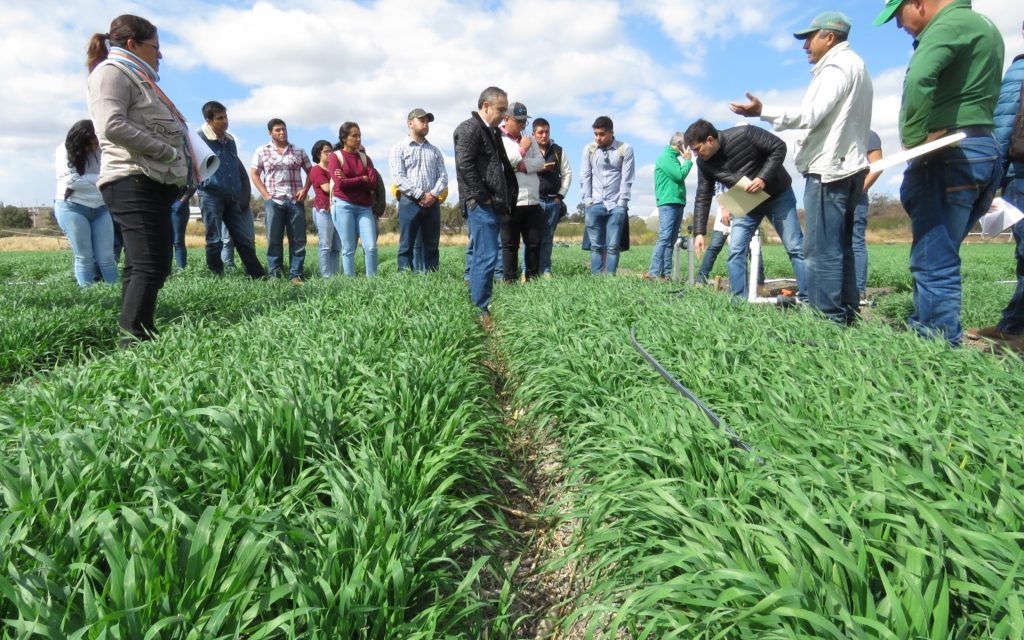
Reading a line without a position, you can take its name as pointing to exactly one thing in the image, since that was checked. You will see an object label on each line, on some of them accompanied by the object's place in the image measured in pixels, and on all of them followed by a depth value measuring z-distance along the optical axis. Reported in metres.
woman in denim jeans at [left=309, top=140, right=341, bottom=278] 7.66
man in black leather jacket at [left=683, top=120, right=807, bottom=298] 4.66
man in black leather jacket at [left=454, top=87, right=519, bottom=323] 4.95
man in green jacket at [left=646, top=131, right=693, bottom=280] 6.98
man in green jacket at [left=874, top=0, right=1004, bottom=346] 2.80
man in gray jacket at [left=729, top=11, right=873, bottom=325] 3.52
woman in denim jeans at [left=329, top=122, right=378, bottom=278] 6.93
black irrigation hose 1.62
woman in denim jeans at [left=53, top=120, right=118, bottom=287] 5.42
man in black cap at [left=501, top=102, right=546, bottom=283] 6.11
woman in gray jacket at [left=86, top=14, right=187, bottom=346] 3.13
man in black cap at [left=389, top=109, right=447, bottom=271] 6.90
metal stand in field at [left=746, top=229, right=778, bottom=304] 5.05
